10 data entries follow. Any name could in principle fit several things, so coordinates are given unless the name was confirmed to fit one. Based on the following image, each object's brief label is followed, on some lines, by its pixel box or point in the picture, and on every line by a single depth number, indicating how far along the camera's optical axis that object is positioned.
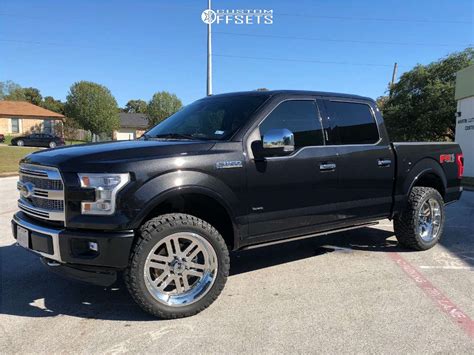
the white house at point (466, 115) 18.91
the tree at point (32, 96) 92.56
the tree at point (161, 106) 68.31
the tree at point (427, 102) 28.72
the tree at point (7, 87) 79.81
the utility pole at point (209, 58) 20.90
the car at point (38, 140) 41.44
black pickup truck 3.58
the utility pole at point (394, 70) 44.99
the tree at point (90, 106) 54.88
